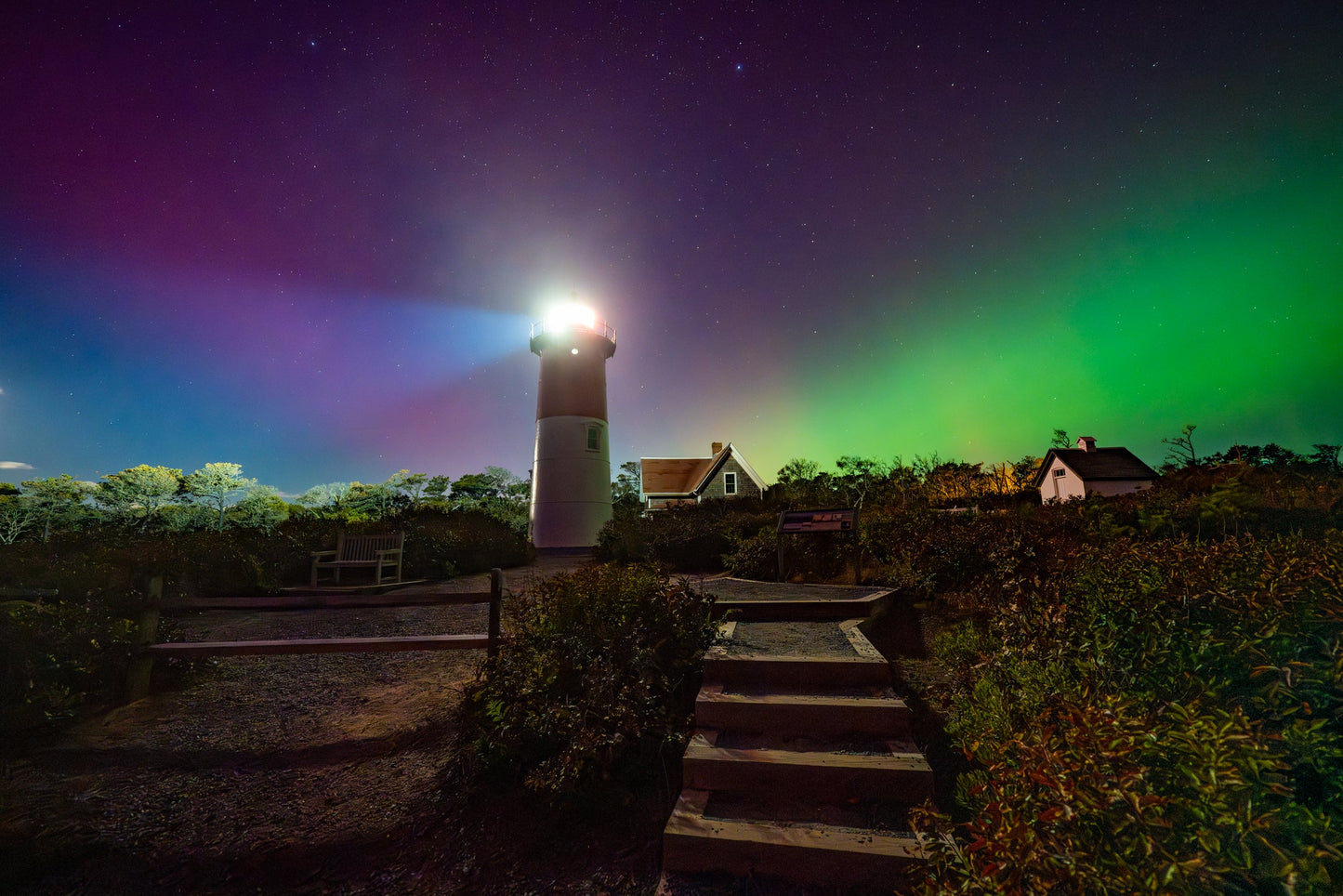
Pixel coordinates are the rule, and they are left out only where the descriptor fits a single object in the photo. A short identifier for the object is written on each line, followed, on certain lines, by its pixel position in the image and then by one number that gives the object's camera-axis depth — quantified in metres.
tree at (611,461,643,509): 41.00
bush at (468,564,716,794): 3.50
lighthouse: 22.06
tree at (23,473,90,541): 20.84
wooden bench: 12.04
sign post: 8.27
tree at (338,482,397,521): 34.62
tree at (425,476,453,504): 48.66
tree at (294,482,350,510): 33.91
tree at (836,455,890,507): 28.09
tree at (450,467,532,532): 51.04
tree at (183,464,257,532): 26.02
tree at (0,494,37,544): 19.36
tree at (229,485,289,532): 27.25
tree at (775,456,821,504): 26.45
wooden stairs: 2.81
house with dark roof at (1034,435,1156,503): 29.03
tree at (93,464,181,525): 23.56
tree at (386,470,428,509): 40.34
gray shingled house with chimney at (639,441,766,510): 30.66
